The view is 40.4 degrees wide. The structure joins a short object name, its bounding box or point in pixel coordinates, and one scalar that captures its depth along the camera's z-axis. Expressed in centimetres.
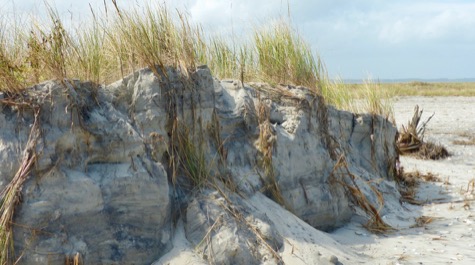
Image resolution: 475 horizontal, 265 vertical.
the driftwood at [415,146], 1199
